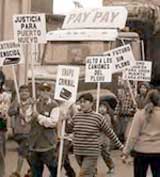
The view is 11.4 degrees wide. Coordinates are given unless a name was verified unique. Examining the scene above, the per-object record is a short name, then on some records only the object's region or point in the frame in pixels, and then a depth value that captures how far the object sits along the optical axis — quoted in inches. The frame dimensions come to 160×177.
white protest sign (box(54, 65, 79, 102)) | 488.1
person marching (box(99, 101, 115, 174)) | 601.2
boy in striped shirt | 449.1
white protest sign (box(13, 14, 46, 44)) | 526.9
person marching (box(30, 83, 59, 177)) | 467.5
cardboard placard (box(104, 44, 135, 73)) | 601.9
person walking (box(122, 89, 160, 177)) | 435.5
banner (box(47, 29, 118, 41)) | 800.3
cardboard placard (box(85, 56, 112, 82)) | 544.7
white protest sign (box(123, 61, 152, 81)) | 708.7
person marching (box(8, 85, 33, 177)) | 521.0
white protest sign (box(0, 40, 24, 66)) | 555.8
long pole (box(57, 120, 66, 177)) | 475.5
